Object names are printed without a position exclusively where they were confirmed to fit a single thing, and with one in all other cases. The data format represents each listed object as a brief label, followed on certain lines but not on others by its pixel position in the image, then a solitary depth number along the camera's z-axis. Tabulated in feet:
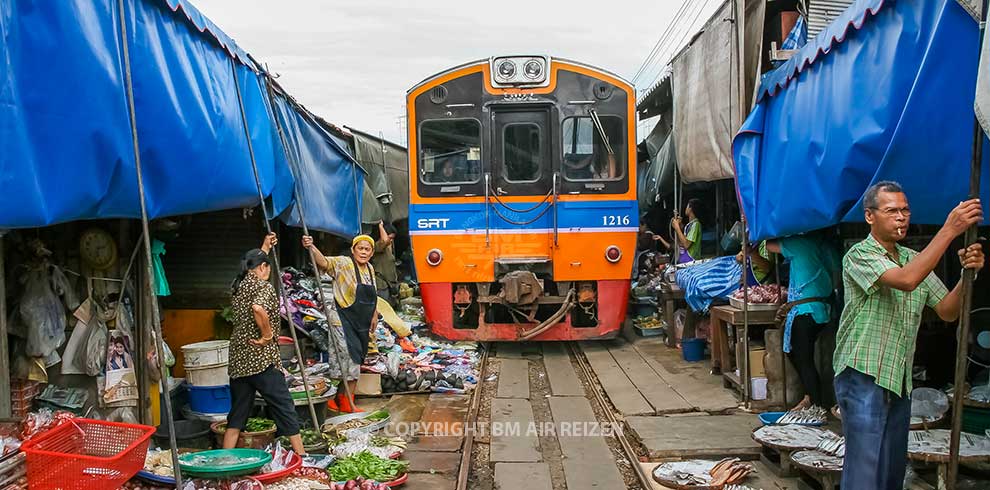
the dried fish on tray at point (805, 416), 18.79
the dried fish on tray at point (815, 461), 14.55
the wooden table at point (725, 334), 22.71
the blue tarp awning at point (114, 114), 10.95
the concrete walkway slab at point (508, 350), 34.06
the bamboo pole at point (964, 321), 10.21
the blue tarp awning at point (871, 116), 11.76
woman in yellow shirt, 24.17
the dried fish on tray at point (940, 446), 13.30
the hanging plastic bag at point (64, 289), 16.11
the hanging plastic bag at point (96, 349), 16.40
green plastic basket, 15.12
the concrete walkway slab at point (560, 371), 27.32
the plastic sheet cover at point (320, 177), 23.85
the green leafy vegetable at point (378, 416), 21.35
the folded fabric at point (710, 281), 26.63
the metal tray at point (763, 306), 22.88
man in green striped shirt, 11.25
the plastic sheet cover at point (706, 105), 24.37
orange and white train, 31.94
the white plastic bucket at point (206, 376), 20.03
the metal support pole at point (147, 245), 12.93
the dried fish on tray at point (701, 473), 16.12
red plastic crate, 12.05
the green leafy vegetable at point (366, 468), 16.81
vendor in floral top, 17.61
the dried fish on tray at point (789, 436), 16.38
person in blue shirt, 19.79
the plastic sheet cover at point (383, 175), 39.34
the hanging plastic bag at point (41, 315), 15.33
